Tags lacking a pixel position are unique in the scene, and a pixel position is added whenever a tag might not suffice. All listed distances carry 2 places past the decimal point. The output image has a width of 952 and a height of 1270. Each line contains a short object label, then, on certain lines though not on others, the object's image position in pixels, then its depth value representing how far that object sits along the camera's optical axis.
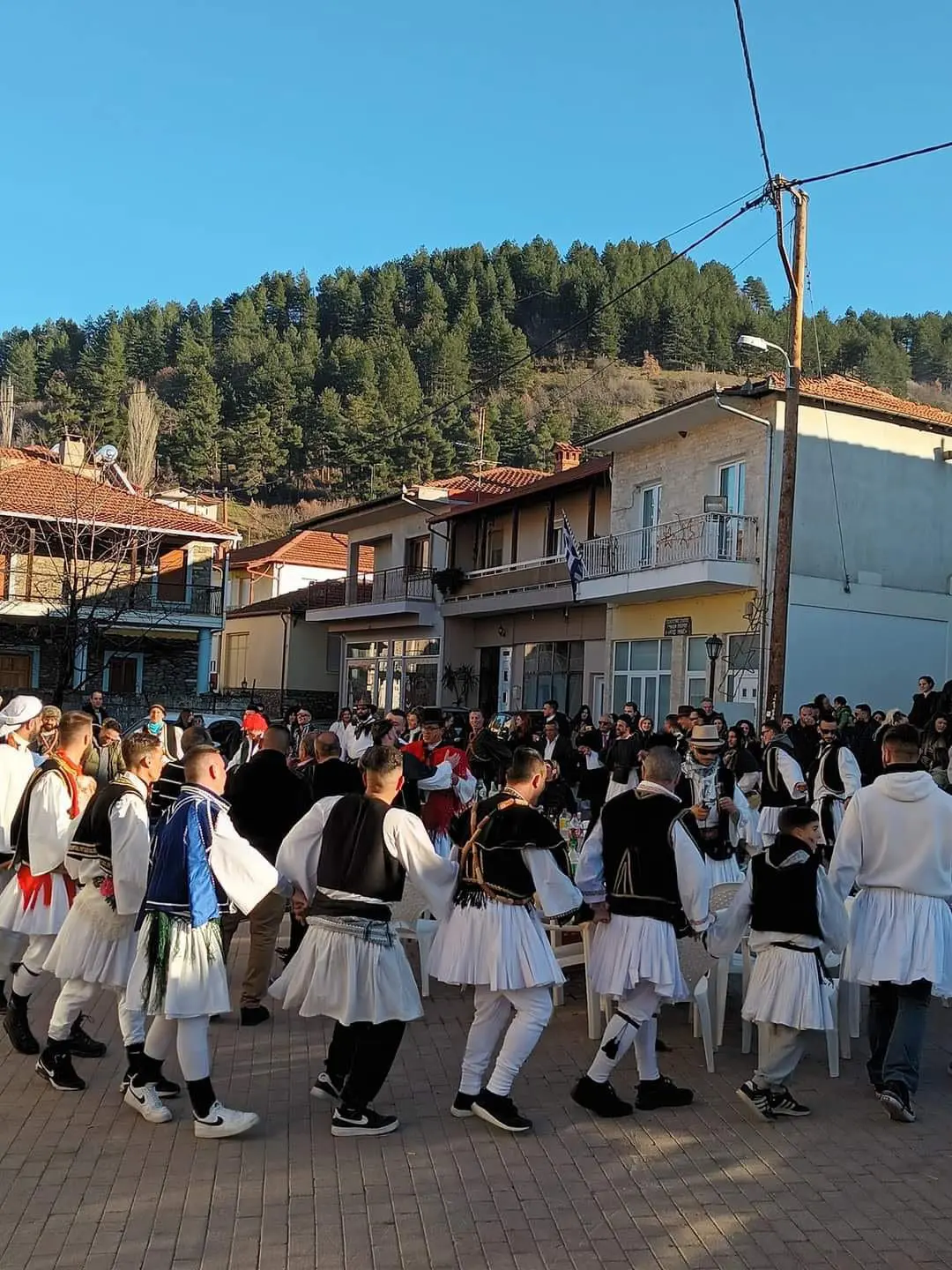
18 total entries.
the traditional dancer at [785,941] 5.36
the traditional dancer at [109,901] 5.33
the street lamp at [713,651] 22.20
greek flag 25.56
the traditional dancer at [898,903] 5.42
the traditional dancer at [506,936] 5.08
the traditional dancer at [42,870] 6.08
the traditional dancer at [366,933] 5.02
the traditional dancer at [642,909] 5.30
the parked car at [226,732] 13.64
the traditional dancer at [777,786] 10.11
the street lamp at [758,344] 17.88
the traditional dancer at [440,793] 9.02
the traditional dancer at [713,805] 7.14
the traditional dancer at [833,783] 9.73
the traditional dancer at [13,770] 6.87
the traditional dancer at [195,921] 4.94
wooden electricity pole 16.36
